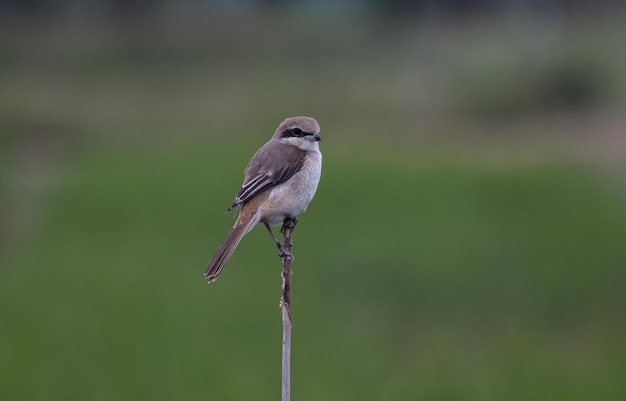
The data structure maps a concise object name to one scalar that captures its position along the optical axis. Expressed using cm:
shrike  1132
